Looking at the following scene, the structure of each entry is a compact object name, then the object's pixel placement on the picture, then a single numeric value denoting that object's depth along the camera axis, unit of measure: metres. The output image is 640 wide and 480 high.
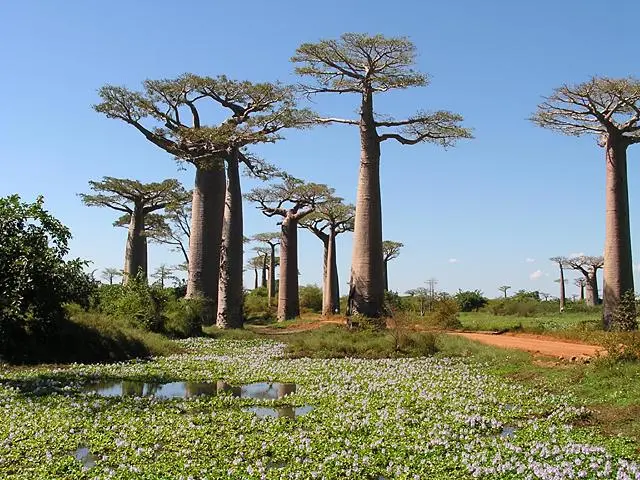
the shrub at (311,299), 35.00
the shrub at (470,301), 33.33
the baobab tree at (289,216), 26.02
